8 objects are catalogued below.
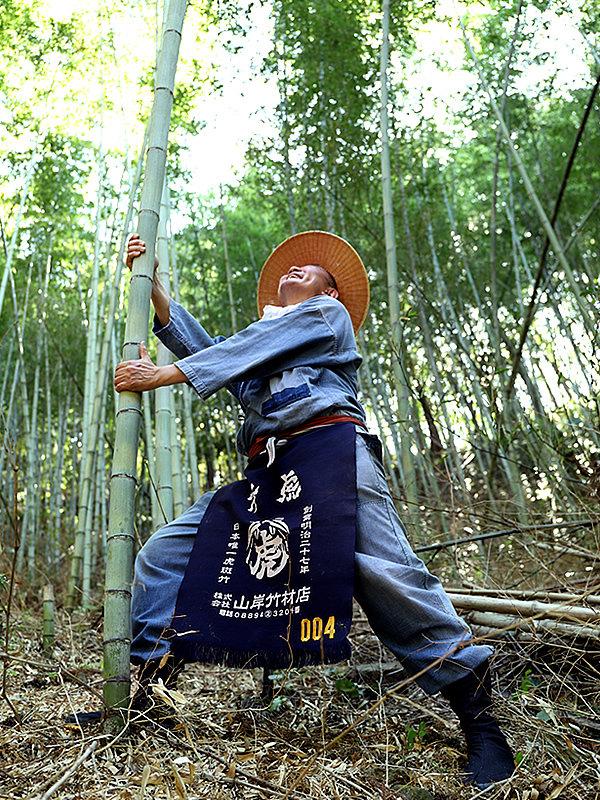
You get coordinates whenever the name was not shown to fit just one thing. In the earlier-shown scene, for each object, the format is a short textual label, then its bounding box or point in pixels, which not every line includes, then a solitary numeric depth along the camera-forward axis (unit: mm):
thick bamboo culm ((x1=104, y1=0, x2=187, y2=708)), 1614
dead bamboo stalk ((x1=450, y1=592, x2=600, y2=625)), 1864
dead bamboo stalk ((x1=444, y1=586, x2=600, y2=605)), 1932
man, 1618
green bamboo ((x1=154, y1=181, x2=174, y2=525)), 2879
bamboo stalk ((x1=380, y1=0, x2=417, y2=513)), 3162
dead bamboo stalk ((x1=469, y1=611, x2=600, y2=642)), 1903
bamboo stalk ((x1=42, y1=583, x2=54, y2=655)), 2629
